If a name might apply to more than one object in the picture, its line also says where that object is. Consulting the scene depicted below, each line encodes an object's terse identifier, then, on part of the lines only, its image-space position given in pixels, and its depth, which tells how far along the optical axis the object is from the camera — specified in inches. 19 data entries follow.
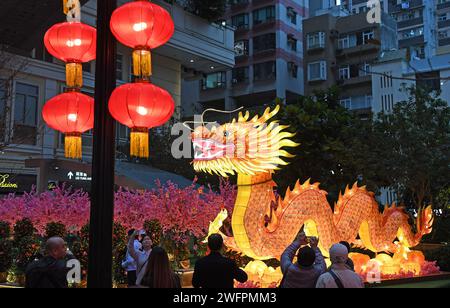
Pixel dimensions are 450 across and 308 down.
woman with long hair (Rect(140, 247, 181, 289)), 145.3
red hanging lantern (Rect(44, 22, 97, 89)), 218.2
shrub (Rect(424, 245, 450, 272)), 441.4
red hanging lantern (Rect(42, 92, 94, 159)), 217.9
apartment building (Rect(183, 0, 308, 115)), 1224.2
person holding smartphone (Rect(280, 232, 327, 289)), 161.9
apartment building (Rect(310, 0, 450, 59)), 1278.3
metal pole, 151.3
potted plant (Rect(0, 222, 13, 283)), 369.1
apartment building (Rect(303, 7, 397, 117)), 1156.5
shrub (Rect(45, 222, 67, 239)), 352.5
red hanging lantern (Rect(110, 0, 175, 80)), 194.5
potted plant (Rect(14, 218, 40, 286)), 361.4
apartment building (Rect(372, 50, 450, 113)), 906.1
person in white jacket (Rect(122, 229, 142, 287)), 271.9
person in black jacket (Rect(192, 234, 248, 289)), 154.5
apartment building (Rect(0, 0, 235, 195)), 619.5
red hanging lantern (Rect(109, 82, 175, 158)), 192.7
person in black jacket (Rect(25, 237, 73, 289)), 138.1
